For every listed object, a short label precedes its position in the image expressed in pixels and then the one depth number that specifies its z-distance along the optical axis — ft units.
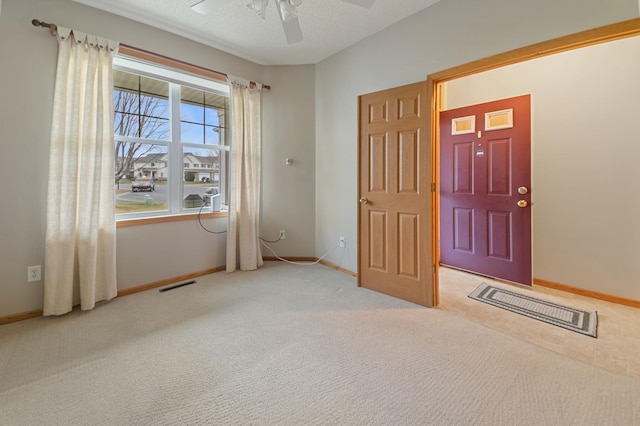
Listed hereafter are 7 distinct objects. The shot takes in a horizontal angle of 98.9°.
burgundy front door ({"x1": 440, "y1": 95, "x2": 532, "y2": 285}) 9.62
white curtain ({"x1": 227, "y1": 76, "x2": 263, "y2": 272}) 11.19
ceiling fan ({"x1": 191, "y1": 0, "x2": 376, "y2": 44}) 5.86
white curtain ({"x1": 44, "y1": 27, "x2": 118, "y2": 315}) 7.39
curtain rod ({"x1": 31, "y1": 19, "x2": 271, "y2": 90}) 7.18
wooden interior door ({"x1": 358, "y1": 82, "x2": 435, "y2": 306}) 8.16
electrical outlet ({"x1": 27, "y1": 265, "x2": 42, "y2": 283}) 7.38
